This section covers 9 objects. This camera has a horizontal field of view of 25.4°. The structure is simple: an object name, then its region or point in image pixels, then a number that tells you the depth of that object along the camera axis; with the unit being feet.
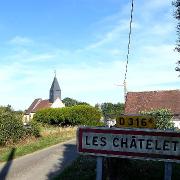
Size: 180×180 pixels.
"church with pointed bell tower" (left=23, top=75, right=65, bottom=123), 328.90
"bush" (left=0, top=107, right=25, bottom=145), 67.46
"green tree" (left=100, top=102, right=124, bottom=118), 304.30
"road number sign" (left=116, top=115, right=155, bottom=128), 17.84
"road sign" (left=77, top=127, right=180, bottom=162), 15.39
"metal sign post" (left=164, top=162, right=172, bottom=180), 15.33
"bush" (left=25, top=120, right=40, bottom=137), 75.46
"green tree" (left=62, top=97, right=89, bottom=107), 538.88
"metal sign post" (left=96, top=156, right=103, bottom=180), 16.47
